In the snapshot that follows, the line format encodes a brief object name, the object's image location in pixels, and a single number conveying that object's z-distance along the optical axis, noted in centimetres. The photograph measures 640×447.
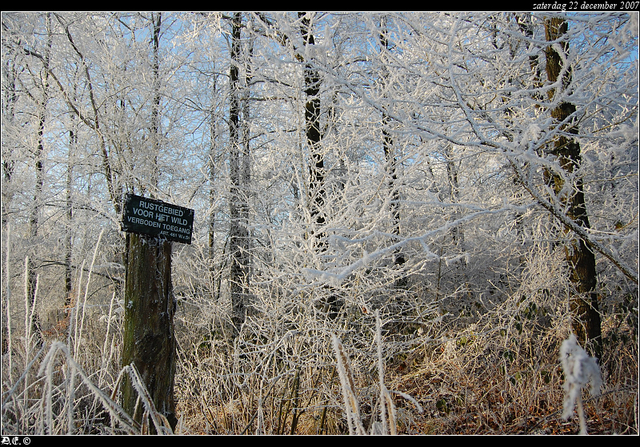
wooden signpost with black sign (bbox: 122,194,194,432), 265
